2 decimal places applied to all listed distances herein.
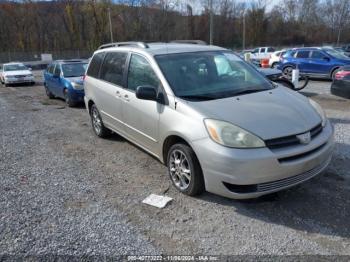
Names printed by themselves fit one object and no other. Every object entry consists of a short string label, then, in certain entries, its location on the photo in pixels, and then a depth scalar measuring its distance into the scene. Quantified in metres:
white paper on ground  3.74
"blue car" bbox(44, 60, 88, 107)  10.55
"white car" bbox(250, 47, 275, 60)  30.31
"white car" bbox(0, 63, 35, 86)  19.08
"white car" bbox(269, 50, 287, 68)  17.41
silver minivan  3.21
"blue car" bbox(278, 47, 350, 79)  14.21
